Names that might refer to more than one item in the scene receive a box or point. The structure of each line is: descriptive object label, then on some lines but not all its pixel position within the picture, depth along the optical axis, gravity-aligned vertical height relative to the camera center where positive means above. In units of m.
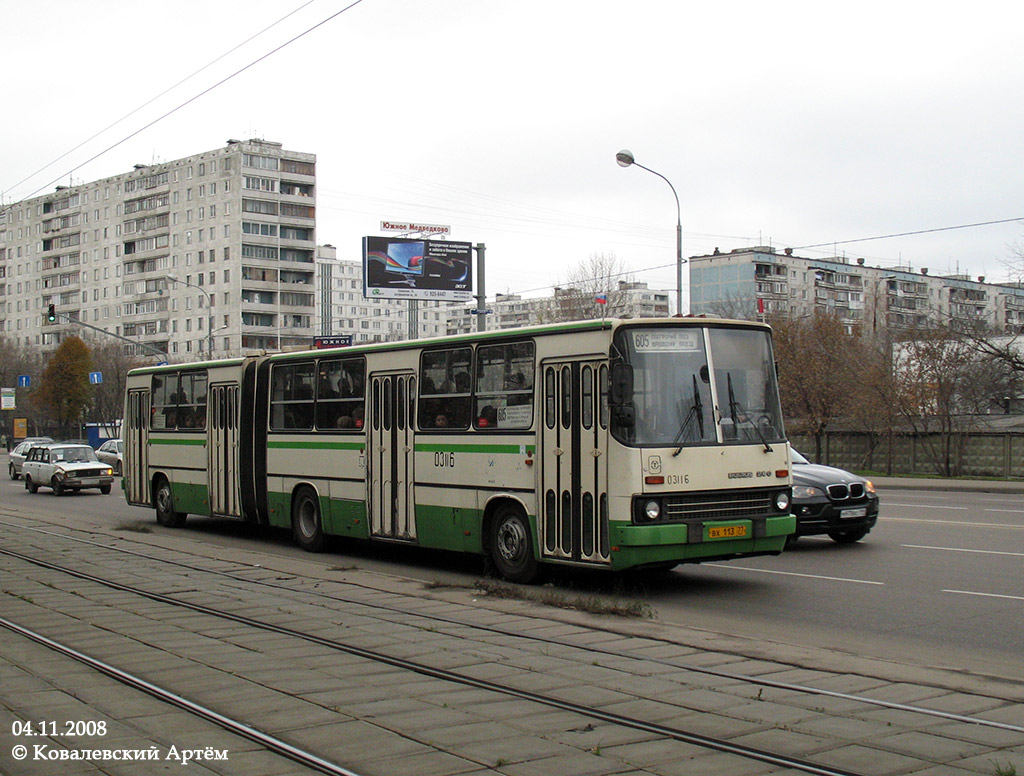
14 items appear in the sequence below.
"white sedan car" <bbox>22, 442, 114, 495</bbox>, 34.59 -1.78
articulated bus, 11.48 -0.43
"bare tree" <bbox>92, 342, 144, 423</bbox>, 87.38 +2.20
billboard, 50.31 +6.55
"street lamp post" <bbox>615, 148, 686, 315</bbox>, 31.94 +5.39
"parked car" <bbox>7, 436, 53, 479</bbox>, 44.47 -1.87
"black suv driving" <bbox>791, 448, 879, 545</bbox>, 15.84 -1.43
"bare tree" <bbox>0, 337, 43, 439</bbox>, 99.12 +4.20
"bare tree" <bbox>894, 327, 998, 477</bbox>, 40.38 +0.45
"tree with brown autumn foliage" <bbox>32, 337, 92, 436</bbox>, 77.69 +2.42
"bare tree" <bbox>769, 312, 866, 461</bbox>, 45.84 +1.53
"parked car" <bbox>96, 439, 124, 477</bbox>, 45.34 -1.70
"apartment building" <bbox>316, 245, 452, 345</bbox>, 175.62 +16.33
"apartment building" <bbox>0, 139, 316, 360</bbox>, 106.81 +16.70
